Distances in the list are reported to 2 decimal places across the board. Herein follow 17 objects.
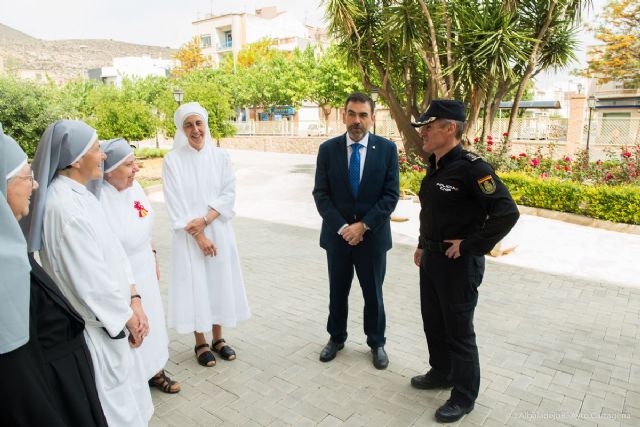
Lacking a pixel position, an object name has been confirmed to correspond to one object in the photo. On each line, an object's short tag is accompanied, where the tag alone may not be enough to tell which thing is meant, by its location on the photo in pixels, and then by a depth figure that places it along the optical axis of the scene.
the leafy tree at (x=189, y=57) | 47.94
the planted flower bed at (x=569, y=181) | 8.38
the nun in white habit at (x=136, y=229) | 2.92
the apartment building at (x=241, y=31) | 51.38
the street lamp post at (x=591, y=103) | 16.69
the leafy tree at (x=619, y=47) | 23.52
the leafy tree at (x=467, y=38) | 10.79
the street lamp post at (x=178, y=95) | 18.41
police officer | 2.83
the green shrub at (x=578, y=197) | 8.24
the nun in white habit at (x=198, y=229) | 3.62
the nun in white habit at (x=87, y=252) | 2.07
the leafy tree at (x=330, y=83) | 29.16
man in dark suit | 3.55
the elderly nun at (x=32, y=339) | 1.52
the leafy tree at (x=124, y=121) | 18.66
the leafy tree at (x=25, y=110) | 14.13
